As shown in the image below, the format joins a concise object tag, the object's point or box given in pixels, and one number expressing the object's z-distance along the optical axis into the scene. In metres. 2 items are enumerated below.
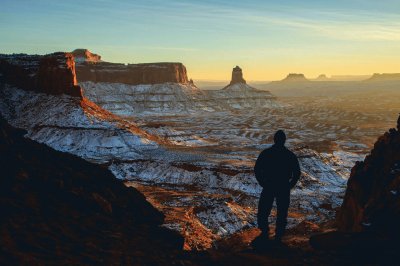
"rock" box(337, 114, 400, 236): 14.43
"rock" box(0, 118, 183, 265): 10.60
